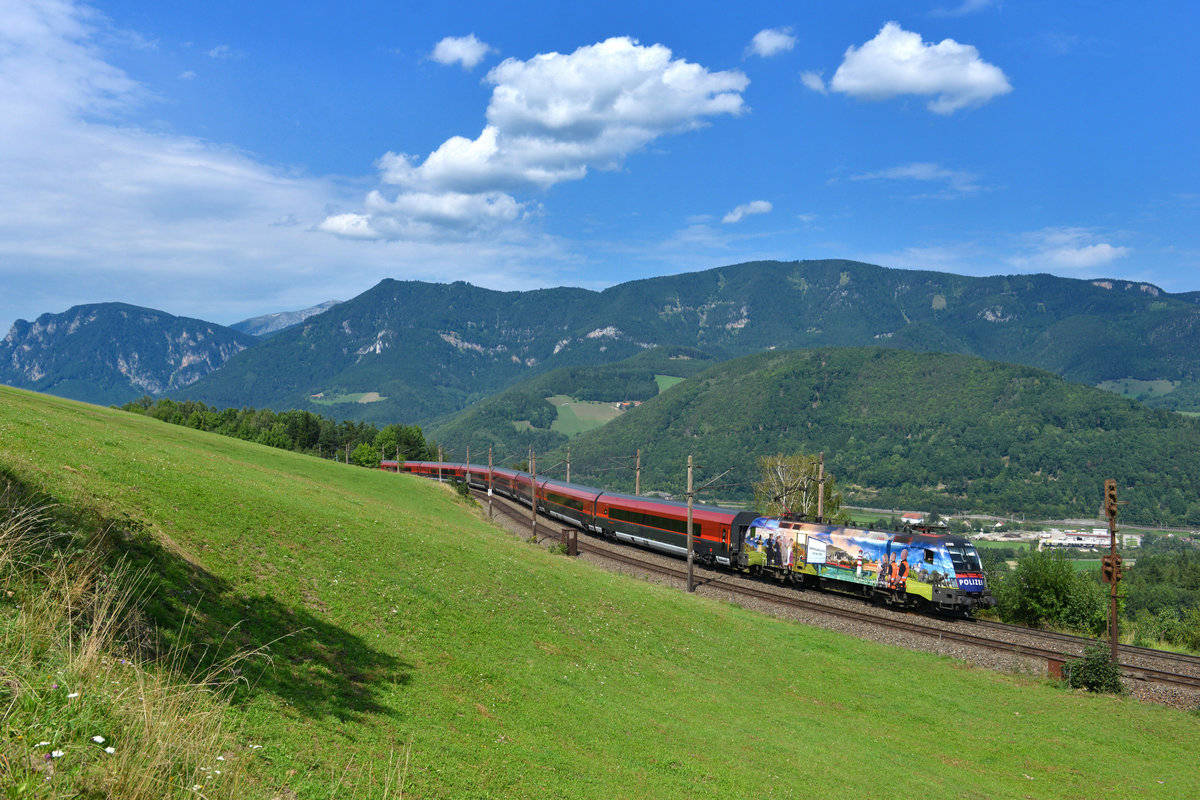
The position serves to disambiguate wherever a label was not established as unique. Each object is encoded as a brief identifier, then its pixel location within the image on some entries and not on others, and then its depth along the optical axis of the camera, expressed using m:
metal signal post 25.39
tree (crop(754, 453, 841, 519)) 68.38
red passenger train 45.56
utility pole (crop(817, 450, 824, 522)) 45.54
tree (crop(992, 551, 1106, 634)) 34.38
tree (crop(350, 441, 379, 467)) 127.19
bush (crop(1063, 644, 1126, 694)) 24.06
